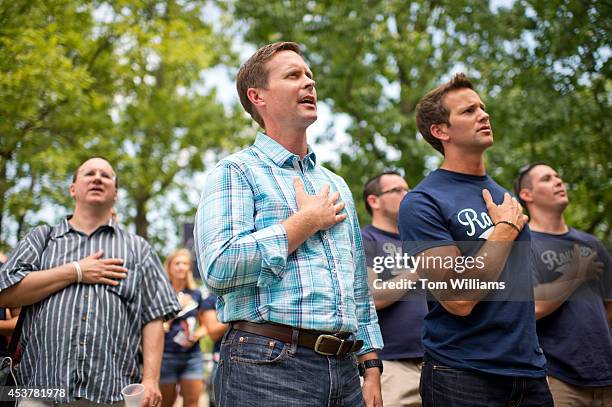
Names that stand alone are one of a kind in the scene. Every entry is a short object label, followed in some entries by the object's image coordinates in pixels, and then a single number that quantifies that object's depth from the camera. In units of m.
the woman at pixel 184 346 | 7.09
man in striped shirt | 3.59
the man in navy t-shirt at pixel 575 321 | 3.79
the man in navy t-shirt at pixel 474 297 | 2.84
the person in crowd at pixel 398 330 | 4.49
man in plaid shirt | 2.39
